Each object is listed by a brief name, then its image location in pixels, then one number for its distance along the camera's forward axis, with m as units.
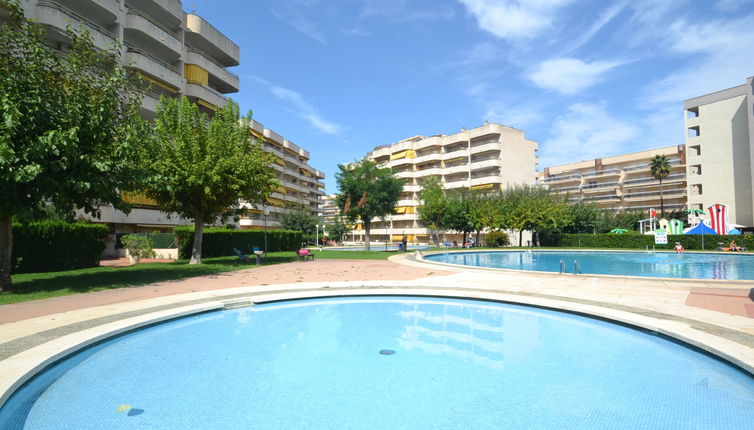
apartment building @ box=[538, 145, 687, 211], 76.38
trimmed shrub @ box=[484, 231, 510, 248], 49.78
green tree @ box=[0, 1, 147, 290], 11.08
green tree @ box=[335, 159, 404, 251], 38.66
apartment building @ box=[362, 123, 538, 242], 66.62
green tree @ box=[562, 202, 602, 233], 52.41
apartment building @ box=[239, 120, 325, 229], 62.44
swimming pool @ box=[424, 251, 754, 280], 20.49
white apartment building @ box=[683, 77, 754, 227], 50.50
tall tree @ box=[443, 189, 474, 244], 48.23
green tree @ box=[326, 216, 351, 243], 68.69
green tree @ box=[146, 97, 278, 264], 19.28
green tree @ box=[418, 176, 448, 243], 48.88
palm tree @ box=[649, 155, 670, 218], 64.56
